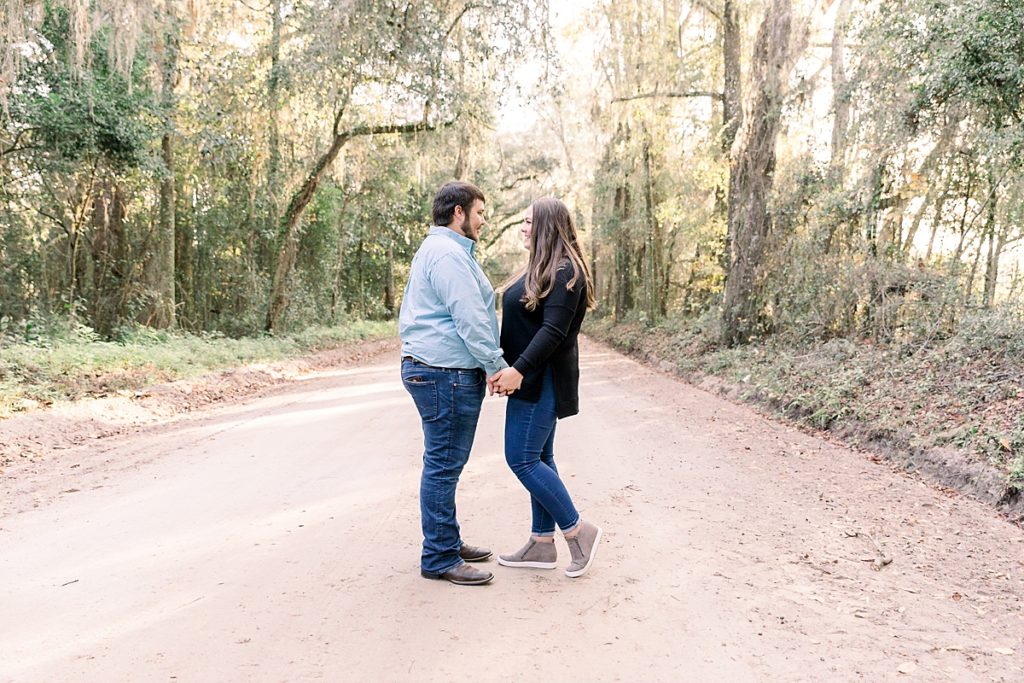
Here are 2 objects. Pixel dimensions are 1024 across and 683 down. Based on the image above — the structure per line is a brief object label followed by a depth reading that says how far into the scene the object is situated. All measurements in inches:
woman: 148.3
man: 143.3
